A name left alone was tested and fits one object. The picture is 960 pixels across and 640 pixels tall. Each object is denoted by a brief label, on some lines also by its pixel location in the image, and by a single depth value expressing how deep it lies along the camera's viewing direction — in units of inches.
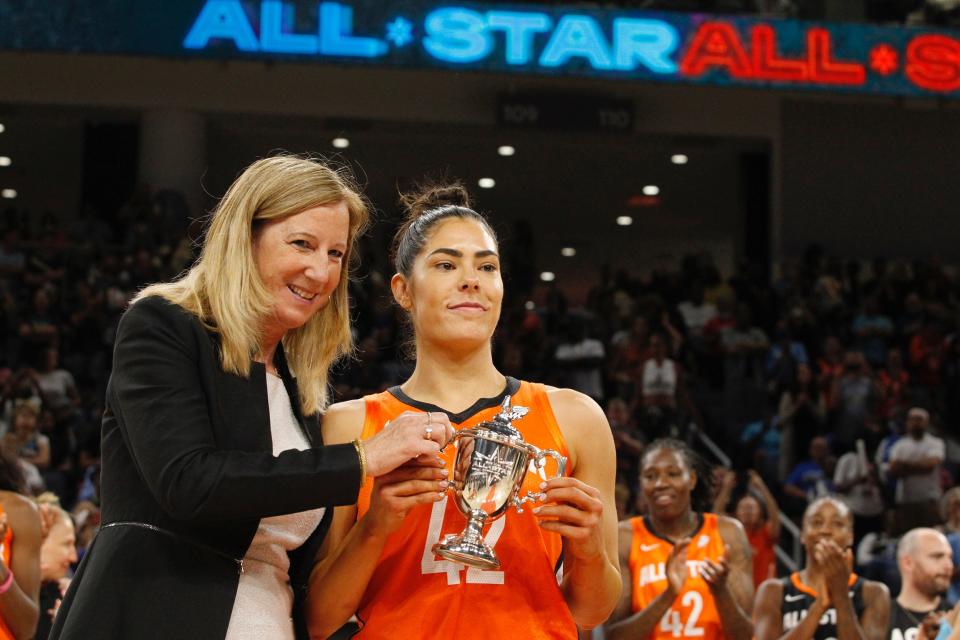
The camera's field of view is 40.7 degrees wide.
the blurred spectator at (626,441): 420.8
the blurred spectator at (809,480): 438.0
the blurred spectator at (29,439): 387.5
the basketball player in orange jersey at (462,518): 104.3
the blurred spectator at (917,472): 415.8
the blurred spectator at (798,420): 478.9
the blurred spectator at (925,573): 242.7
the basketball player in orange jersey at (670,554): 218.4
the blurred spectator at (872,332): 557.9
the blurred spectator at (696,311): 589.0
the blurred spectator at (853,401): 475.8
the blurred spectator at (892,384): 494.7
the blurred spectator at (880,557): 353.1
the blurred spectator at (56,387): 438.3
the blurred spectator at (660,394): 455.5
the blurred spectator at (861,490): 430.3
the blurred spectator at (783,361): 515.2
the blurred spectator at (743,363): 538.0
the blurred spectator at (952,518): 321.1
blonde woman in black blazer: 87.7
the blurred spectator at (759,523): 337.1
